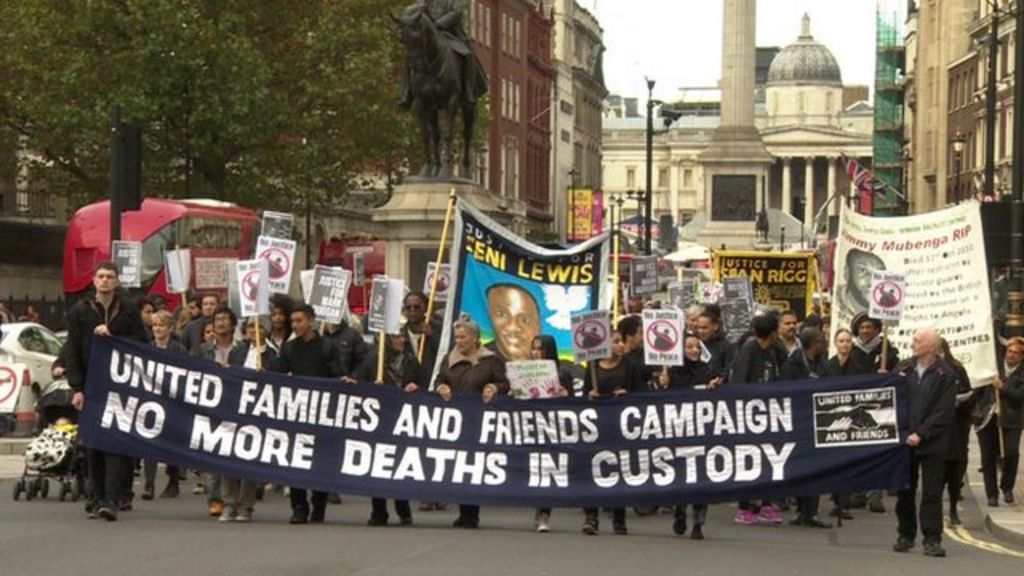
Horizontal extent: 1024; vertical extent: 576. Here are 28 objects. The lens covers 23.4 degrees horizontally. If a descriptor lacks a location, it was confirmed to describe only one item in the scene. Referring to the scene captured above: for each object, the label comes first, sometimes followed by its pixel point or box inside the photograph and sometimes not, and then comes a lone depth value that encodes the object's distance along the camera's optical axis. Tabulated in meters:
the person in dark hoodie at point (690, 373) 19.39
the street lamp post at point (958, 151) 62.13
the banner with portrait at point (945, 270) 19.61
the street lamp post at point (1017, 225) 25.42
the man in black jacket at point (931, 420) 16.91
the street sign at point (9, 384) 27.16
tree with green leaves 49.41
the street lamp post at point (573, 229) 104.31
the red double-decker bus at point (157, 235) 43.06
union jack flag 77.50
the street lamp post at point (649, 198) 60.88
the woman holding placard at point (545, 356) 18.27
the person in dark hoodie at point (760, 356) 19.17
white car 29.20
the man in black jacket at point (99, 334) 18.03
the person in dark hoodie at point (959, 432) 18.91
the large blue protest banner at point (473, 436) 17.69
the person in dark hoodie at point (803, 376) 19.73
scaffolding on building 133.00
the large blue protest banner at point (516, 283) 21.03
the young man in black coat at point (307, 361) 18.36
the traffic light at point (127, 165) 26.92
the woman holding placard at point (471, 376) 18.11
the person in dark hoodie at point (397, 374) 18.33
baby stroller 19.69
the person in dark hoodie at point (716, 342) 20.38
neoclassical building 78.62
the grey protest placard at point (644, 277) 30.78
